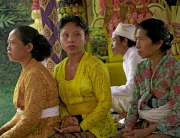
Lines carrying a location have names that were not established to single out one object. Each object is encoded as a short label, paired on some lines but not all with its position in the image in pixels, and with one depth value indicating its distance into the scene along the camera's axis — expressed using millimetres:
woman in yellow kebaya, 2807
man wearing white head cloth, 4029
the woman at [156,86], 2726
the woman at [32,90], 2743
